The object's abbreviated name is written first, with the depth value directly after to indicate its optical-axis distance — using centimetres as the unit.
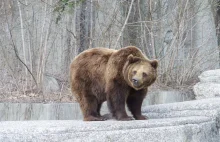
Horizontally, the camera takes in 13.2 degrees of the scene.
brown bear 1222
